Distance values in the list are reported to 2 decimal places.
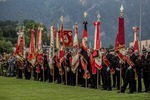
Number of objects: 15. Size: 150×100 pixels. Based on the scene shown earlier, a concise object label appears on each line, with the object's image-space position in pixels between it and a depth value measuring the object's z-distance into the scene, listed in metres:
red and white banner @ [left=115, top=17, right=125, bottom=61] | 21.05
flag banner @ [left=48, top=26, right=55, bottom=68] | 29.68
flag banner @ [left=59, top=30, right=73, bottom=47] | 27.98
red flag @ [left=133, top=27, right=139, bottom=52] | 26.06
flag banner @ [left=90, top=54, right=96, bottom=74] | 22.97
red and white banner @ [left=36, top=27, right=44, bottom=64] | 30.67
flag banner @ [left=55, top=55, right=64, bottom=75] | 27.53
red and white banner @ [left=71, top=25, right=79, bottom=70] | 24.88
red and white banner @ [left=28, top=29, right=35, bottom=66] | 32.03
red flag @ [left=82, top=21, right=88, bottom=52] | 24.29
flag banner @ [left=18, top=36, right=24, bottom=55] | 34.16
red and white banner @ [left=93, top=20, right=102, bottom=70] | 22.48
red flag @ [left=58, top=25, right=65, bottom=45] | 27.79
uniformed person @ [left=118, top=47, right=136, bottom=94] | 20.08
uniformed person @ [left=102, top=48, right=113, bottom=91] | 22.05
